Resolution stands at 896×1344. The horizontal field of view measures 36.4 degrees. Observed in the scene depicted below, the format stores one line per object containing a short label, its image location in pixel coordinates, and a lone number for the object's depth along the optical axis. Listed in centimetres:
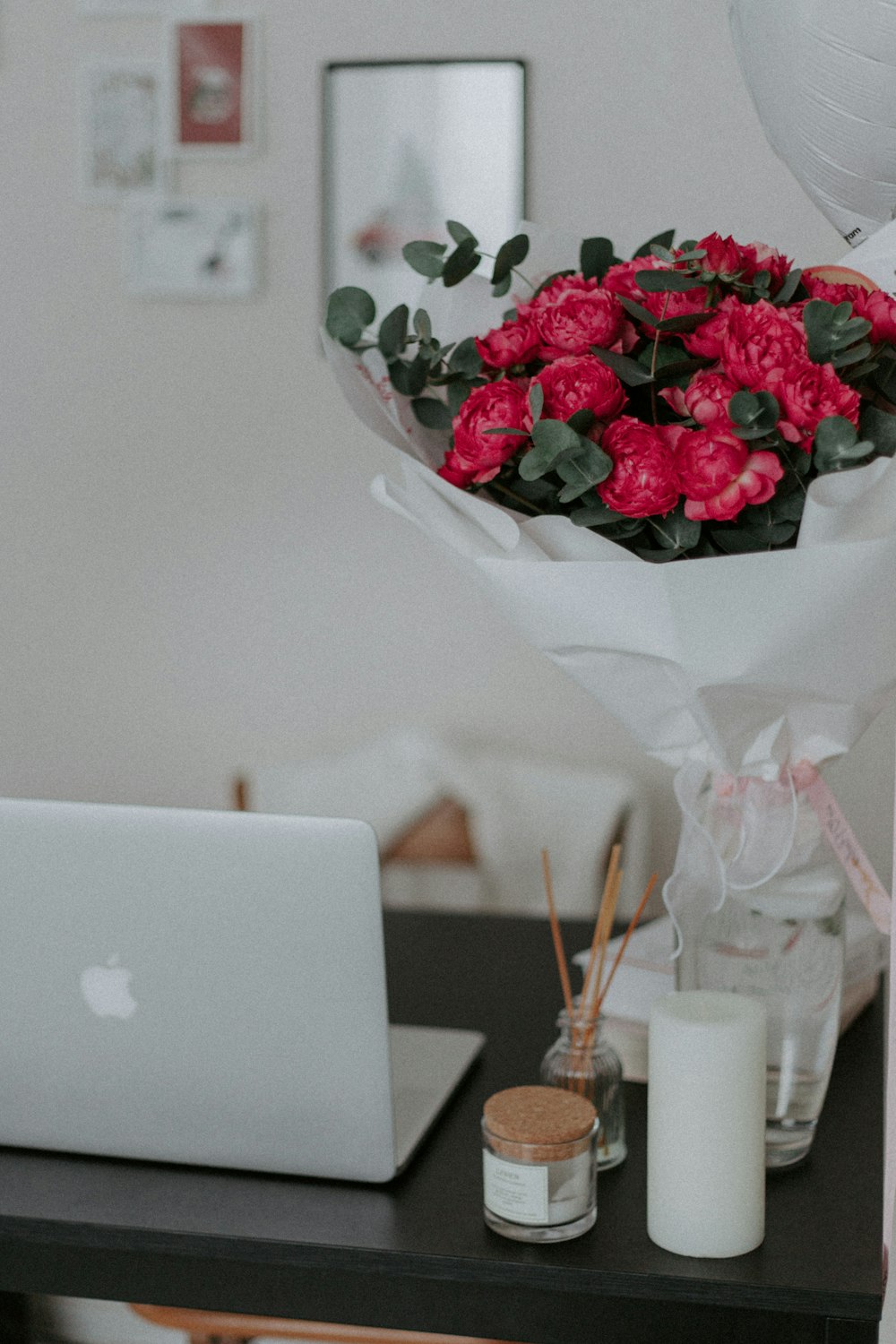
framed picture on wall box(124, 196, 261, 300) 236
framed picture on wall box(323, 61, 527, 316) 228
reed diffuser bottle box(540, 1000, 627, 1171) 89
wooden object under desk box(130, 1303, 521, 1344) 86
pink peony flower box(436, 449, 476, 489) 87
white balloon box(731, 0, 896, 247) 92
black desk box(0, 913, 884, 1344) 77
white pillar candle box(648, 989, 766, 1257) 77
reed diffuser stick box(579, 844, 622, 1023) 89
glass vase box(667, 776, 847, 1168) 87
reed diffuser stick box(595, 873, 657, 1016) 88
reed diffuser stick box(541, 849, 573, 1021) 89
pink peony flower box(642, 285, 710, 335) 83
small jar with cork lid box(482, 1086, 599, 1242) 79
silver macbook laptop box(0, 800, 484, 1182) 82
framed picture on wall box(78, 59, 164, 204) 238
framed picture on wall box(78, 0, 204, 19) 236
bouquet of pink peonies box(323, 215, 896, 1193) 78
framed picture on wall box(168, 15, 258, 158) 234
